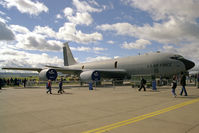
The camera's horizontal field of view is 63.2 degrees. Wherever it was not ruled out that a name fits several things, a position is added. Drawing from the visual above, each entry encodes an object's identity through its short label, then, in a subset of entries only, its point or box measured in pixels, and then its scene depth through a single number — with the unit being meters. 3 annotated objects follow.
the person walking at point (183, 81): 12.59
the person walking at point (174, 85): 11.79
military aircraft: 21.50
